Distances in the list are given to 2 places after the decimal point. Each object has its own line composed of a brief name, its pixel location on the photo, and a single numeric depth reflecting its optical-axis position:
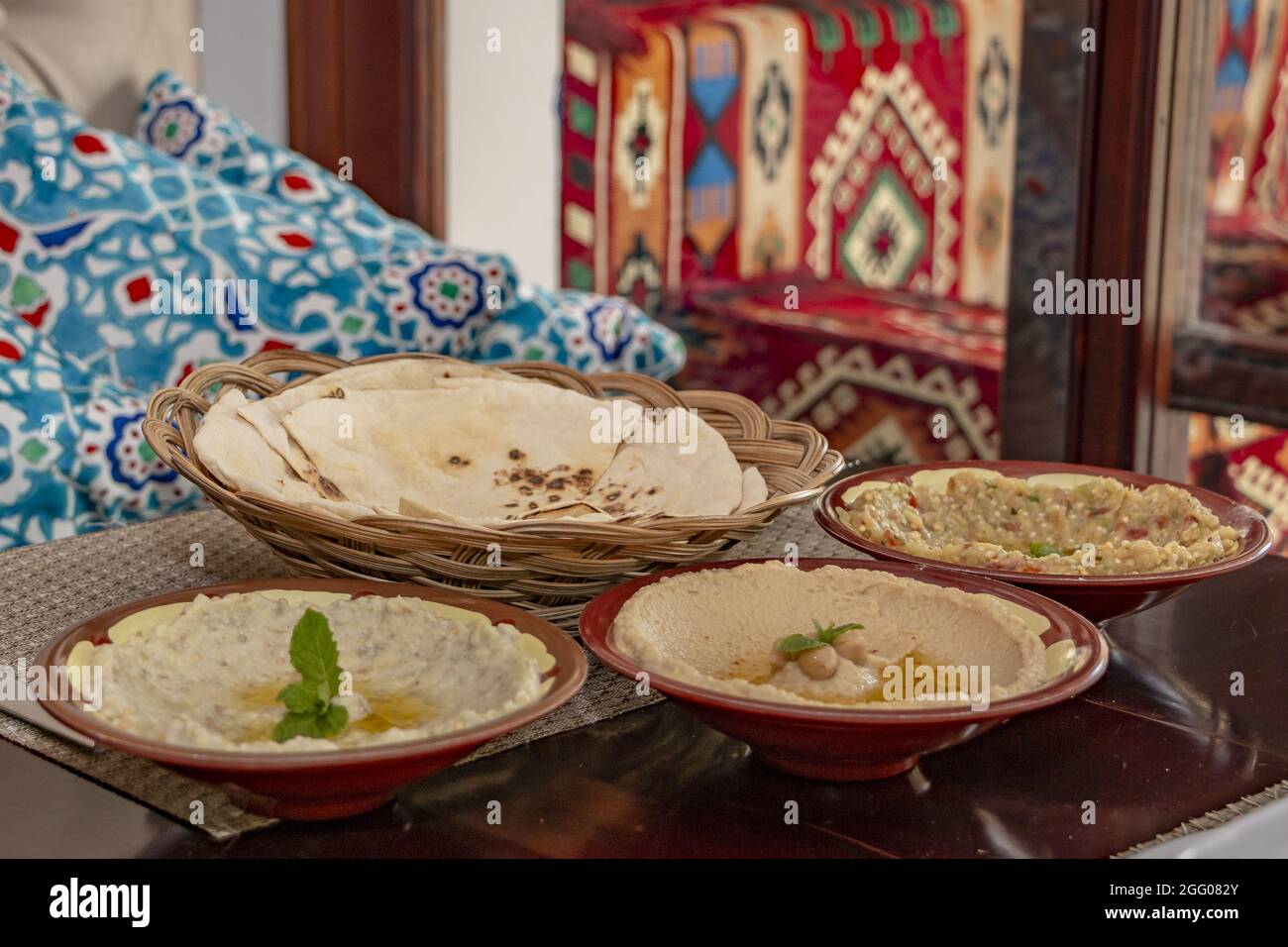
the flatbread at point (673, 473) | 1.31
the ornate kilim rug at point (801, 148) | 2.99
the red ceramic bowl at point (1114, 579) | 1.14
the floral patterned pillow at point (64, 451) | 1.82
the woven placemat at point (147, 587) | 0.97
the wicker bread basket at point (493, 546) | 1.11
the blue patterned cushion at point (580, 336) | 2.58
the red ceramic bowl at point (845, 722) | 0.89
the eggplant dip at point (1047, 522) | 1.23
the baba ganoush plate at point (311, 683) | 0.85
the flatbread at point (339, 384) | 1.32
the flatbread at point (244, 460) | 1.18
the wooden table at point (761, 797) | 0.91
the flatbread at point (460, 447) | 1.36
